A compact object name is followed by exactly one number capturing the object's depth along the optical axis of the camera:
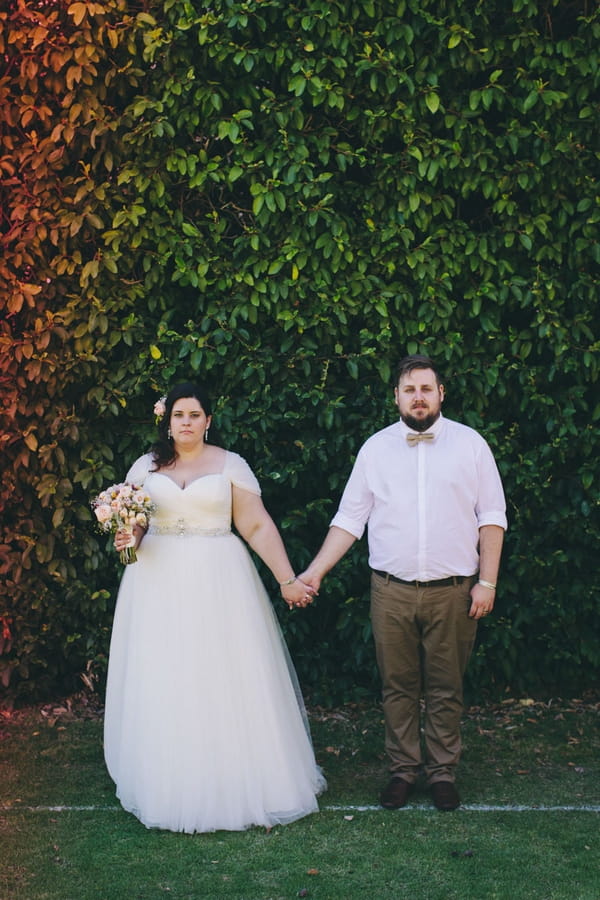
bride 4.50
